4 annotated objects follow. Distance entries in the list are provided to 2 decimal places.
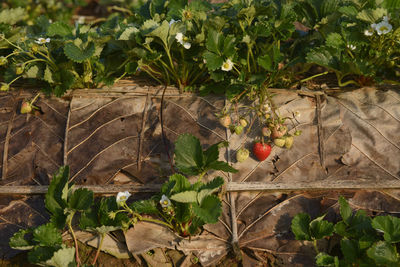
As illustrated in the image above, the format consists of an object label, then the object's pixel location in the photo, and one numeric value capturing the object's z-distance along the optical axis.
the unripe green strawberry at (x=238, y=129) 2.72
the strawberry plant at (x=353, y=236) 2.18
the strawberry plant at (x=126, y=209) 2.33
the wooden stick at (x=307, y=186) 2.65
